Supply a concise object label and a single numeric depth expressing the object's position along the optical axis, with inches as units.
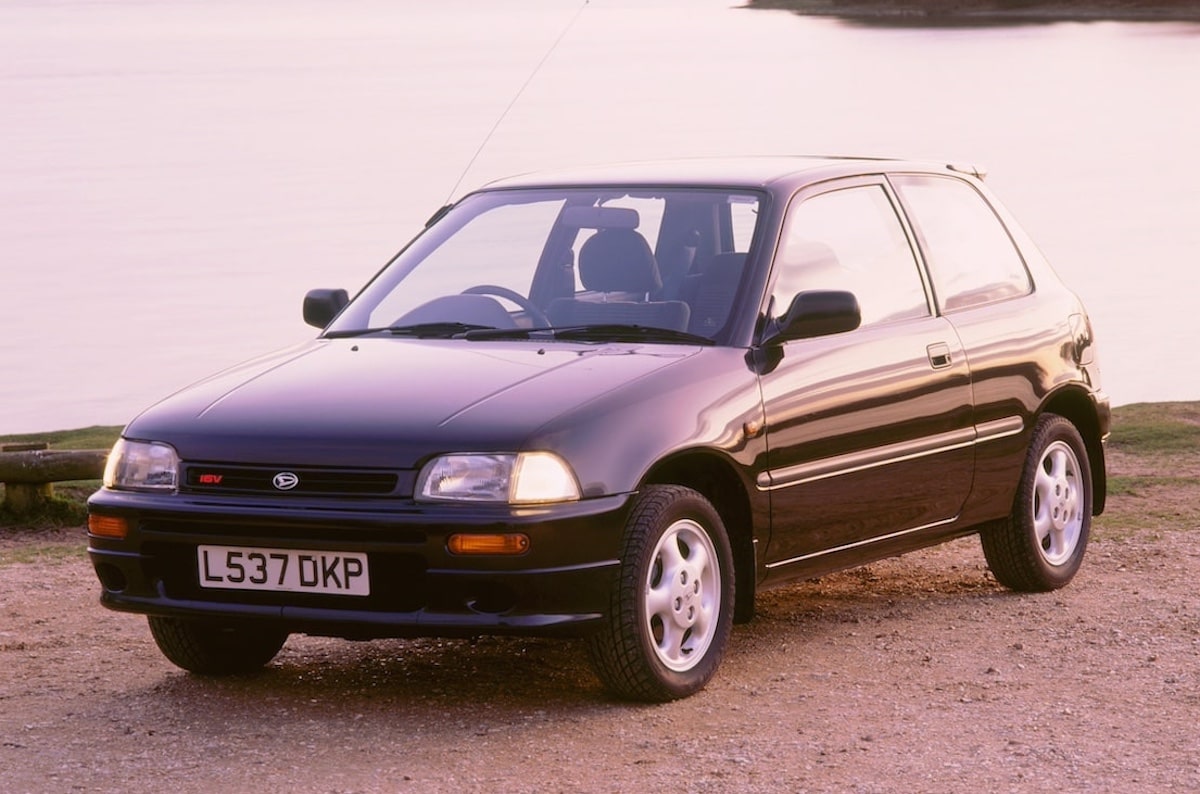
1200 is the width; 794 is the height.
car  491.2
